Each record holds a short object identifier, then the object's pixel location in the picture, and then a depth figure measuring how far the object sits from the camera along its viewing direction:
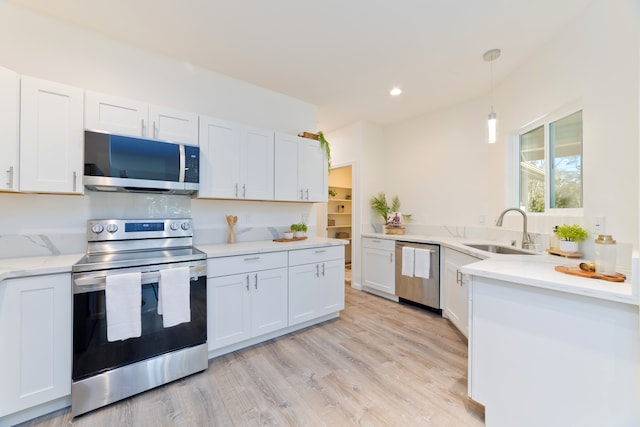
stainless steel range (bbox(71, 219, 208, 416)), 1.58
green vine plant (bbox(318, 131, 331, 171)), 3.17
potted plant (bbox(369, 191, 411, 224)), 4.12
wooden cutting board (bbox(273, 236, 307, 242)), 2.90
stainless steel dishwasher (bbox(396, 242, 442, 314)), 3.06
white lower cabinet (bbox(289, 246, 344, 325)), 2.60
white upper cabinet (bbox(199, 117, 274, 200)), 2.37
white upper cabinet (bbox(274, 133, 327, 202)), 2.84
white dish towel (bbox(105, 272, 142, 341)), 1.62
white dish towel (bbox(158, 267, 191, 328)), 1.80
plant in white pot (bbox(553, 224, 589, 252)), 1.83
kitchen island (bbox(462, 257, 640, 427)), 1.10
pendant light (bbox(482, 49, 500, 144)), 2.12
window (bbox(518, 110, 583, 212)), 2.16
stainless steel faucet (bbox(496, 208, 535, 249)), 2.36
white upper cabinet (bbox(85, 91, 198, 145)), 1.88
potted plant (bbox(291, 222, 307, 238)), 3.04
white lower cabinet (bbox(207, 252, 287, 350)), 2.11
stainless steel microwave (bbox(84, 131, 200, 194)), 1.82
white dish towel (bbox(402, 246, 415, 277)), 3.26
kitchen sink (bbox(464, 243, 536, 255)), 2.50
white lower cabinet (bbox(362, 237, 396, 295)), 3.57
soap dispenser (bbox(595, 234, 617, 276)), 1.33
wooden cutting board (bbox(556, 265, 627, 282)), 1.26
